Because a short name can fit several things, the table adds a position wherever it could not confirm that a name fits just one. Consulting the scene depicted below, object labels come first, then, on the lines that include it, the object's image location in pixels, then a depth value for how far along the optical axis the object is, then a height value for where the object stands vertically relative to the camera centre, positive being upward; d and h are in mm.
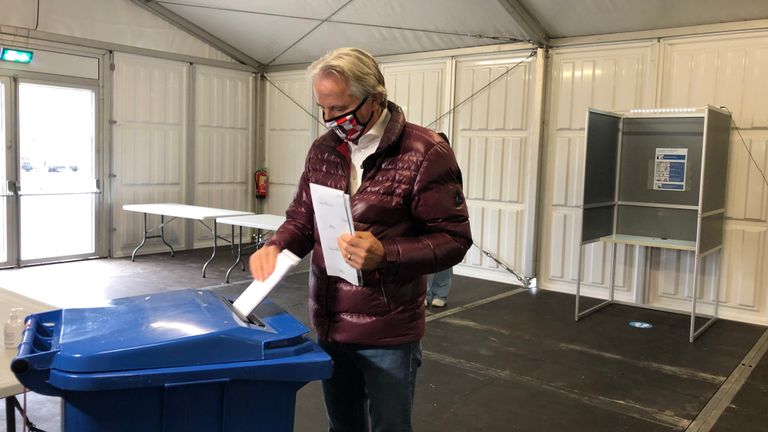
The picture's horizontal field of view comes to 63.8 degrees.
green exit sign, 6418 +1067
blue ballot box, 1241 -426
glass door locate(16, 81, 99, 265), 6820 -159
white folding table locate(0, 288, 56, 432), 1440 -523
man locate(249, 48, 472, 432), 1482 -147
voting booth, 5172 -7
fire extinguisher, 9211 -235
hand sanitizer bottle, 1685 -483
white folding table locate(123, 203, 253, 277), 6695 -553
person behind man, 5504 -1048
